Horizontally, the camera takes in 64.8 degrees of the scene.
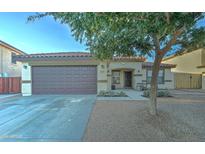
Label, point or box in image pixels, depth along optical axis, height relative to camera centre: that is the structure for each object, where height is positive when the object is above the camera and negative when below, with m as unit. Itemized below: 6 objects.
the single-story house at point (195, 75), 19.73 +0.43
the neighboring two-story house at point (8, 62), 16.44 +1.78
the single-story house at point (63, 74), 12.72 +0.34
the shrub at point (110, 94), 11.77 -1.15
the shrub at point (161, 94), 11.70 -1.13
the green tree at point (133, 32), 3.57 +1.33
